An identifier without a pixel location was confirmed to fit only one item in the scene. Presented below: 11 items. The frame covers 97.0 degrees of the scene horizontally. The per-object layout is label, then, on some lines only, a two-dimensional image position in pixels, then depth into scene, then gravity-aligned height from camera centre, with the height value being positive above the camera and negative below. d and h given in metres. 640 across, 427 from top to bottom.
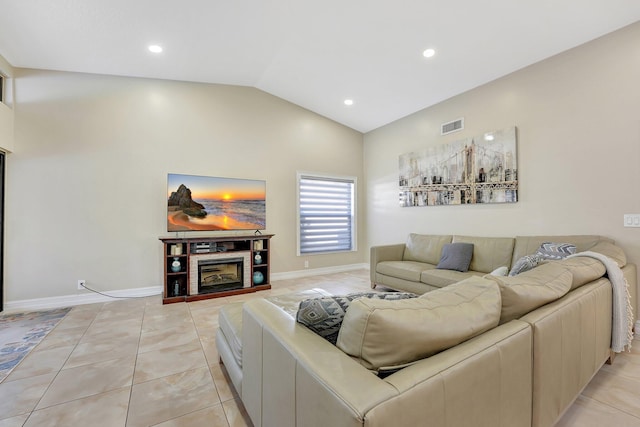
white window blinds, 5.42 +0.09
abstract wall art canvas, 3.66 +0.67
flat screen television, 4.21 +0.26
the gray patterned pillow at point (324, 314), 1.14 -0.39
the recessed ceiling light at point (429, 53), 3.35 +1.98
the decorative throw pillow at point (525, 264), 2.19 -0.37
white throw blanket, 1.99 -0.63
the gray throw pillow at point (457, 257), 3.60 -0.51
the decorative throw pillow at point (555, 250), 2.77 -0.34
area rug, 2.32 -1.12
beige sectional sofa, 0.77 -0.47
